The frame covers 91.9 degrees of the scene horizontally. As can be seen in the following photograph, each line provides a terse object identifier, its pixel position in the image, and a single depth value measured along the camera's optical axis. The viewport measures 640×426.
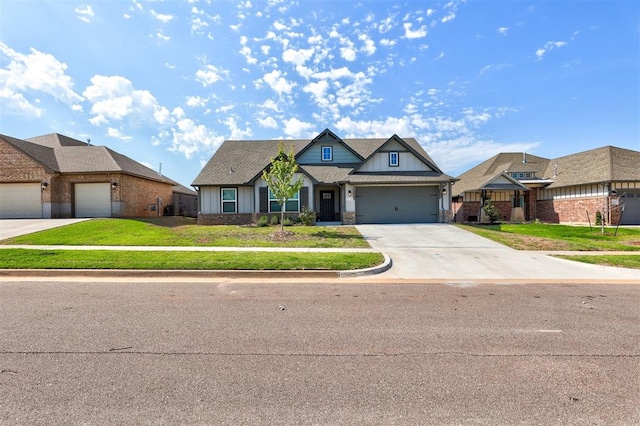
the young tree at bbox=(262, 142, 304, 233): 16.19
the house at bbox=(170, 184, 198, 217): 31.44
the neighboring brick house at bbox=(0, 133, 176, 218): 21.39
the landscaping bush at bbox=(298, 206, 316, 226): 19.81
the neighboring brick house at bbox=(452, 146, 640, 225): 22.89
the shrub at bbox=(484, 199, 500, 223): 23.03
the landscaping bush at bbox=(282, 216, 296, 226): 19.70
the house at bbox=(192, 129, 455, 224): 20.97
